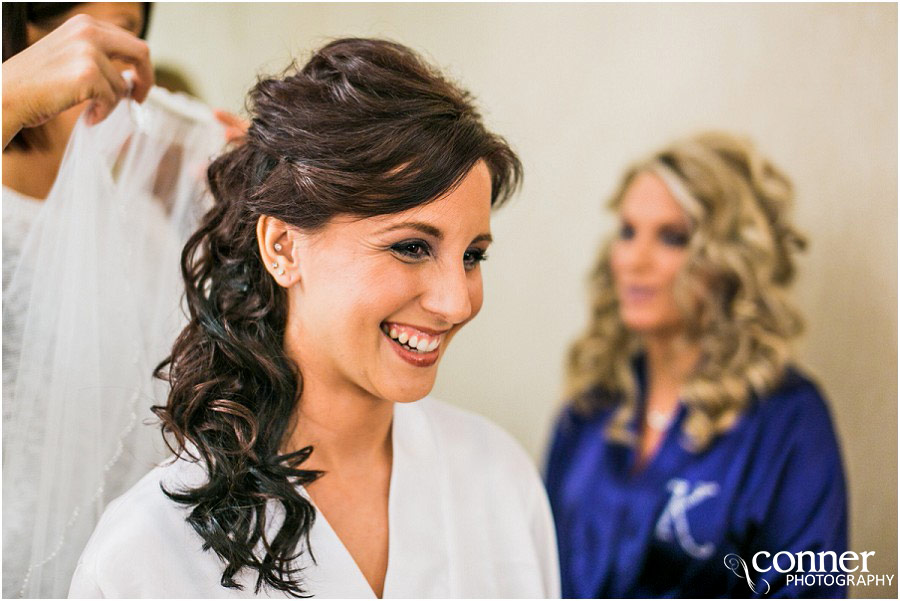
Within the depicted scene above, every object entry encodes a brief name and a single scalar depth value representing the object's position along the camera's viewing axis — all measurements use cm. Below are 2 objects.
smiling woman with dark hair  87
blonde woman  170
